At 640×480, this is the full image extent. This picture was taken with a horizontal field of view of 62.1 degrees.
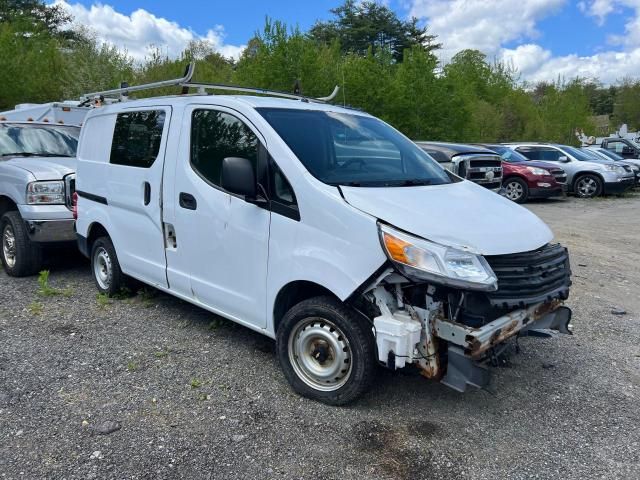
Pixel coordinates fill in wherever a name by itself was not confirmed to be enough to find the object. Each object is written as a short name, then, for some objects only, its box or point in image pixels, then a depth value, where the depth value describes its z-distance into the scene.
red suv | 14.55
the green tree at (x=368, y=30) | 44.43
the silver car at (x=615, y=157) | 18.39
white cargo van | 2.99
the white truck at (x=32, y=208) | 5.97
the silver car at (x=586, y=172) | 16.06
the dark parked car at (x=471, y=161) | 11.26
